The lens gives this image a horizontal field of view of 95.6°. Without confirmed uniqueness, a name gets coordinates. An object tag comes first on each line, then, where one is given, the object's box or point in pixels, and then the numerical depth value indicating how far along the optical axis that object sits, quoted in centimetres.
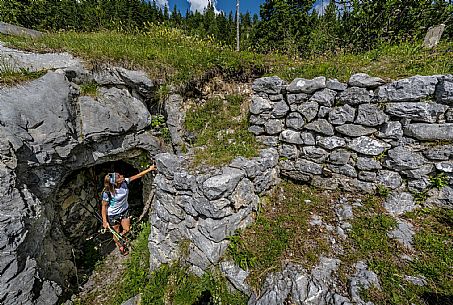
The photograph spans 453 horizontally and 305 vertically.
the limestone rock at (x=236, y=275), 314
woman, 494
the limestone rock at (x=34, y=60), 412
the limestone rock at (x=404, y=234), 308
